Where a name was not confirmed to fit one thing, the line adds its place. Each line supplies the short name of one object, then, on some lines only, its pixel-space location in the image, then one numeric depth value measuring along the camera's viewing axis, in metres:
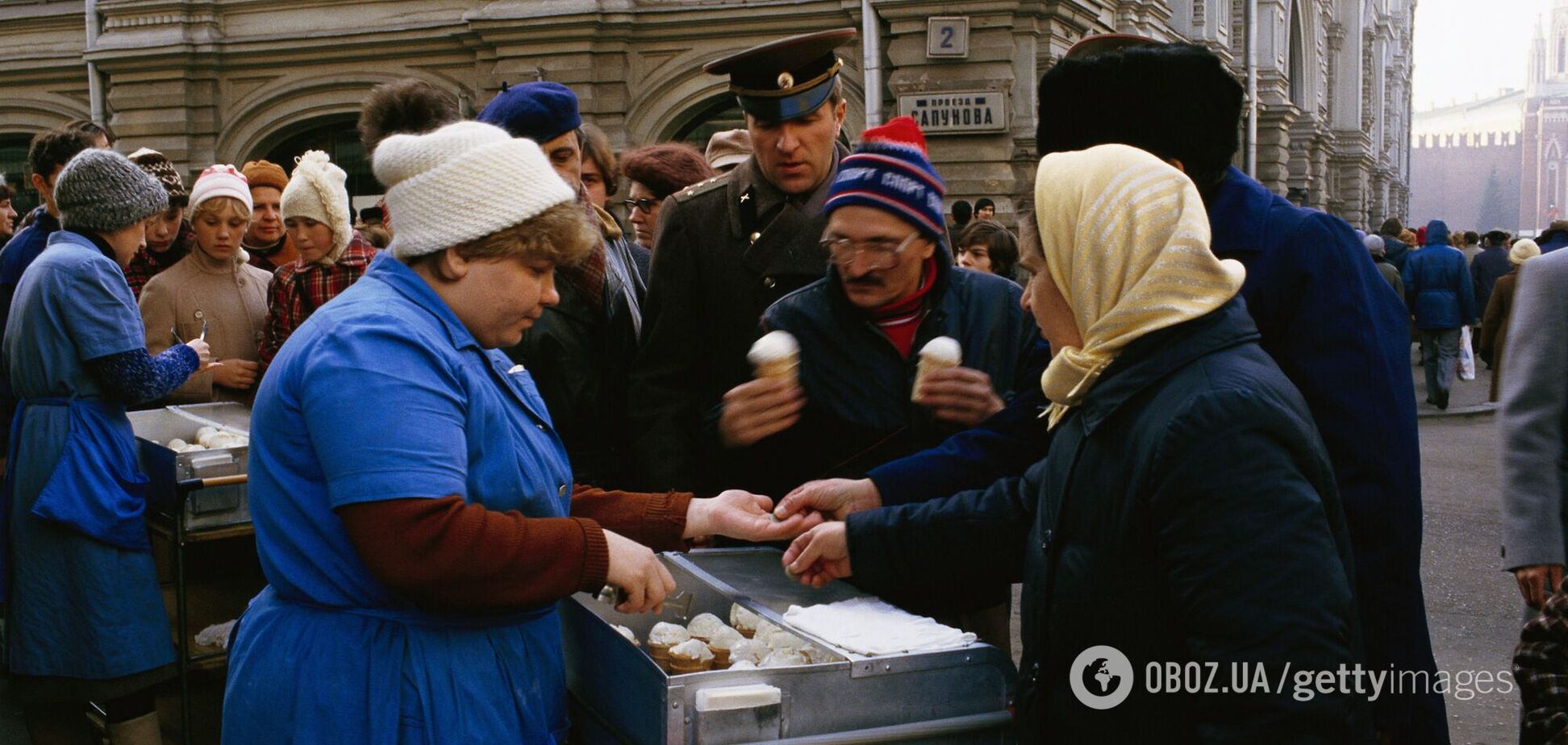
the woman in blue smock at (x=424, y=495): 1.95
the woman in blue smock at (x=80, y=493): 4.03
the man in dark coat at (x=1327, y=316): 2.30
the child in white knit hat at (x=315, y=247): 4.73
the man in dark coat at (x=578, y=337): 3.65
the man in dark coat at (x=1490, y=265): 17.38
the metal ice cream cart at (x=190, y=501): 4.22
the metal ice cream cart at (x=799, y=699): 2.01
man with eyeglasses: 2.88
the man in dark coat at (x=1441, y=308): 14.73
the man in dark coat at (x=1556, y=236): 9.54
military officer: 3.42
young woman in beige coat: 5.16
